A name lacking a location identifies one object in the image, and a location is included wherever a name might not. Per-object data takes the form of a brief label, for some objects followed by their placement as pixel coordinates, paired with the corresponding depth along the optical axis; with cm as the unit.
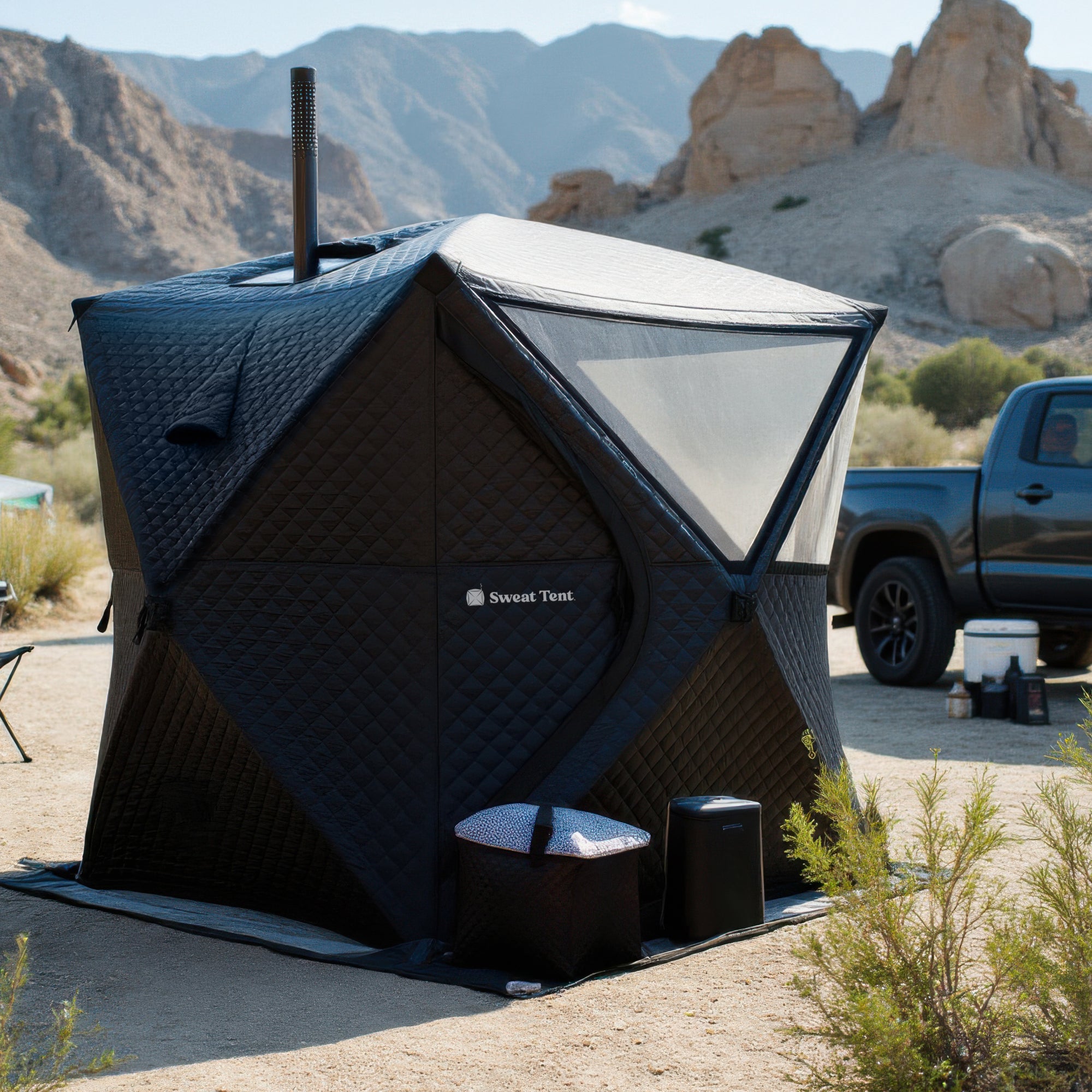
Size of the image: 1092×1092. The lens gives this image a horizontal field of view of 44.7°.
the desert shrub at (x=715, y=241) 5916
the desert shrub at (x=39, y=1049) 257
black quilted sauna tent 430
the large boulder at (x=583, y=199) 6525
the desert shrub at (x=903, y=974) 268
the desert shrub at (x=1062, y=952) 280
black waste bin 421
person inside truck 879
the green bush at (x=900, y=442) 2412
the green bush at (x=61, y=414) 3064
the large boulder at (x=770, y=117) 6594
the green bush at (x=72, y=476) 2270
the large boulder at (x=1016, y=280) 4766
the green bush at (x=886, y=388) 3362
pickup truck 865
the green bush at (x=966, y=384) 3281
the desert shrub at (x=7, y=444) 2042
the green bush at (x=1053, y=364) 3803
